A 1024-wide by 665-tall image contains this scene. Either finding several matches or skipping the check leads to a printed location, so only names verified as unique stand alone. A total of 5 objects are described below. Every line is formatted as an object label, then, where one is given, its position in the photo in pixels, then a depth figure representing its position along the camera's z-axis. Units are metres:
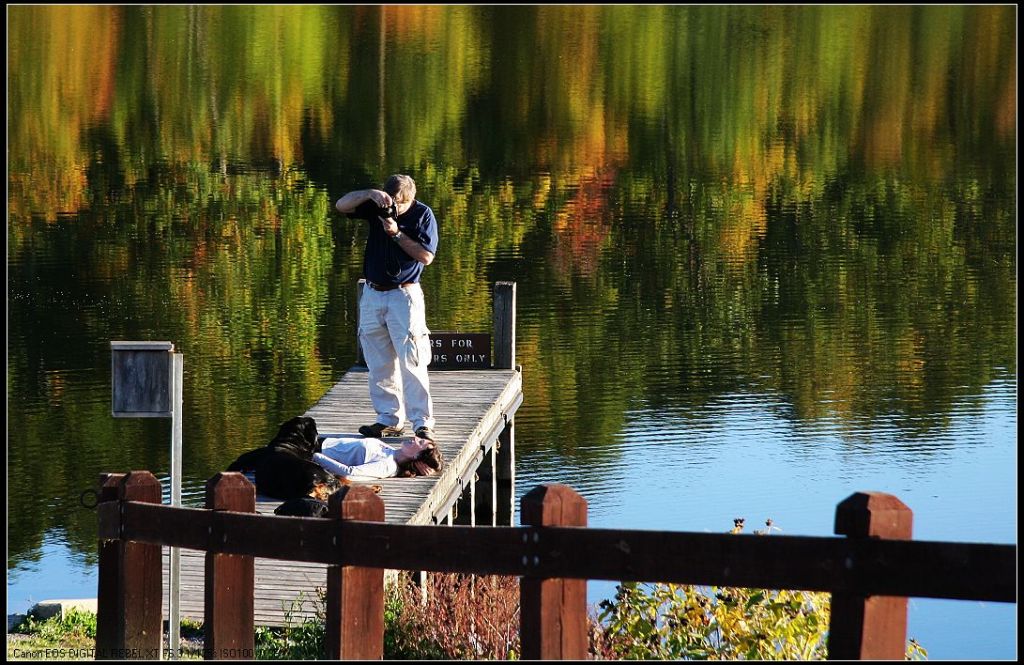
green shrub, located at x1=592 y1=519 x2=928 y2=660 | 13.70
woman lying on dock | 20.62
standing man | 20.98
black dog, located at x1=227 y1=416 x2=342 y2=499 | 19.39
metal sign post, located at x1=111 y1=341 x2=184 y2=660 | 16.08
